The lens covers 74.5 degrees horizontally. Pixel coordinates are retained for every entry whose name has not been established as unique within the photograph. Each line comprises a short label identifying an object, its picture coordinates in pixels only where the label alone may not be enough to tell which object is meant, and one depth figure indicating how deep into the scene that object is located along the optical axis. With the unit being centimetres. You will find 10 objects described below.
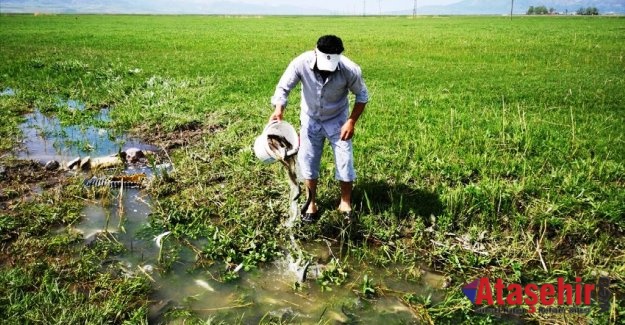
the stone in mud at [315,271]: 372
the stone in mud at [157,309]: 315
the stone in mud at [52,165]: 584
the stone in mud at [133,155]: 625
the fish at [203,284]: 354
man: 375
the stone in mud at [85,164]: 588
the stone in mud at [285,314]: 320
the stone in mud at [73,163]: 591
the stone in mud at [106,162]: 596
